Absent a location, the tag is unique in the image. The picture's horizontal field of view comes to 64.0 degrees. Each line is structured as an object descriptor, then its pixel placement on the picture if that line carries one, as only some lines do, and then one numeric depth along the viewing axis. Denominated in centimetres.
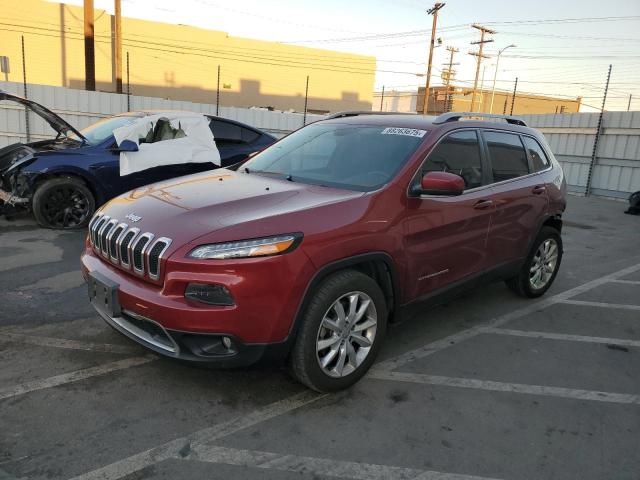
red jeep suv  269
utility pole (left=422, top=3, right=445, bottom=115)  3086
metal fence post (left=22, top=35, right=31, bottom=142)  1255
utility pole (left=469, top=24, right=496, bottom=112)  4798
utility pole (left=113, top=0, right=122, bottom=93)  1925
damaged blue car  672
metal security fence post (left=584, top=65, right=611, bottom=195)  1438
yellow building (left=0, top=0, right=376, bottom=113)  3102
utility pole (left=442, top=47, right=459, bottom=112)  5736
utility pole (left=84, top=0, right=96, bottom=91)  1695
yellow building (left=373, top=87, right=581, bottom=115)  4880
